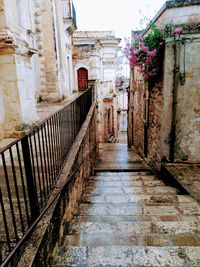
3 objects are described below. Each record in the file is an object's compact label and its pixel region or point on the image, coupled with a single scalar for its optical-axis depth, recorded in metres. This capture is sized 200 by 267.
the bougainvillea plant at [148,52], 5.30
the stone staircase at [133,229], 2.38
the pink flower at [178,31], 4.88
